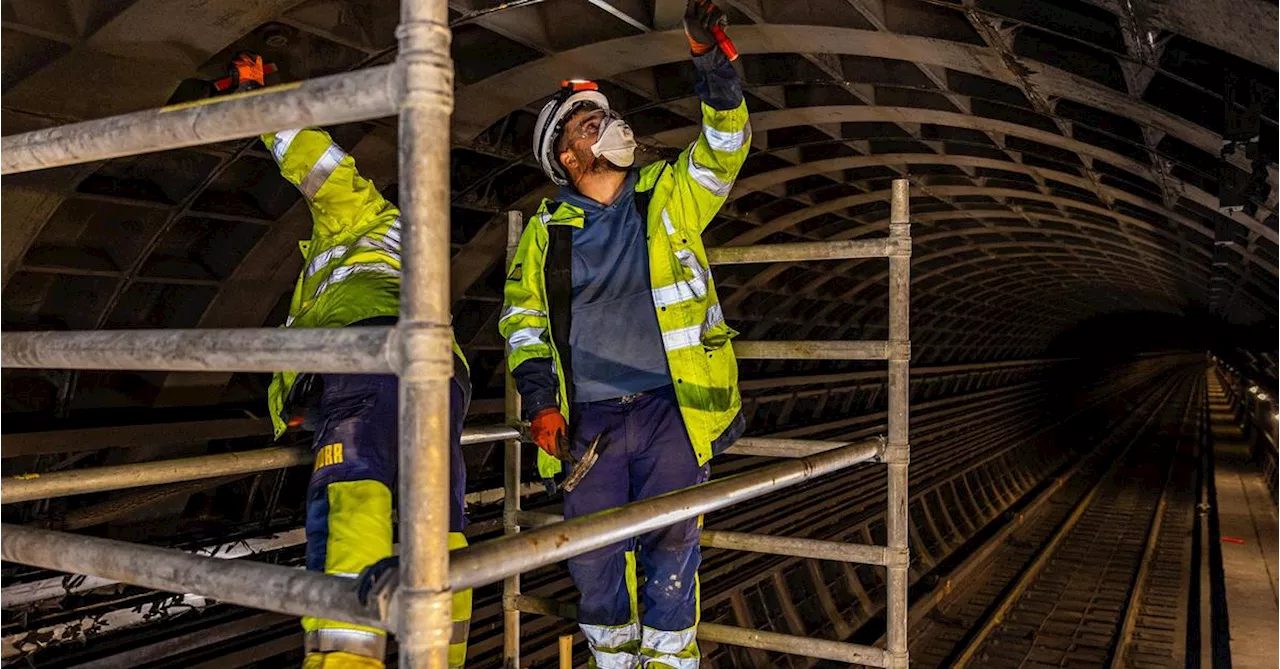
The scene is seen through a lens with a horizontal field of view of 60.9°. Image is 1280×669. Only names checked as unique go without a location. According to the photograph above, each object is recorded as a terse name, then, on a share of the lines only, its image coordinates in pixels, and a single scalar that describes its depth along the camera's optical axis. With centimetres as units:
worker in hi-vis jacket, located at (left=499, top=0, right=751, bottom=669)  342
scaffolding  167
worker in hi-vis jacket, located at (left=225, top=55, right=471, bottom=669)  251
